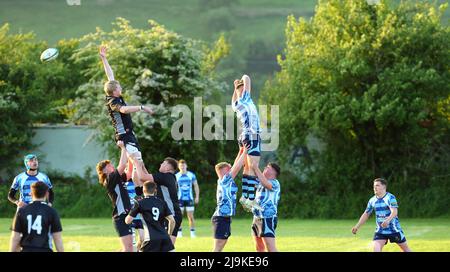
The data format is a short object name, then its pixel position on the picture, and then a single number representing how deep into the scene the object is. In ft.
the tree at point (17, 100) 119.34
